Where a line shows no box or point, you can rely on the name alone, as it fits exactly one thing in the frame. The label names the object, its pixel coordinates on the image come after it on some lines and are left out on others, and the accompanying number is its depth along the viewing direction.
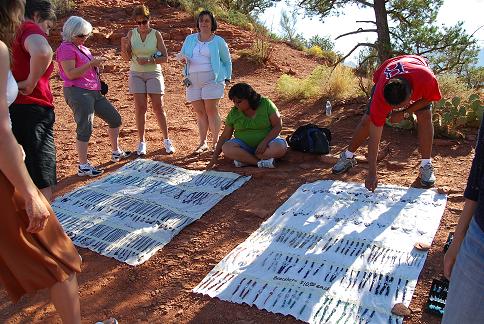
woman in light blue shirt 4.48
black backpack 4.42
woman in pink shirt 3.84
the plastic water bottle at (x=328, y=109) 5.95
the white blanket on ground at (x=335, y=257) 2.43
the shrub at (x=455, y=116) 4.61
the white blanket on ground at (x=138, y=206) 3.25
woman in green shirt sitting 4.23
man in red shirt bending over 3.16
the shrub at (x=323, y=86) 6.58
